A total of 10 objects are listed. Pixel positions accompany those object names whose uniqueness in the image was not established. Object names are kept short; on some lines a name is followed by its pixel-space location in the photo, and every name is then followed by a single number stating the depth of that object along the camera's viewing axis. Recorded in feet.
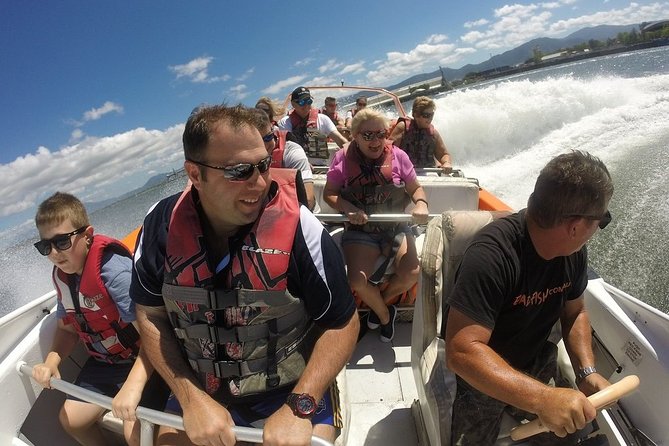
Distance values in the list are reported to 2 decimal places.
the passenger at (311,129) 15.53
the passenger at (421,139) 13.71
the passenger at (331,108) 26.73
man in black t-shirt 3.73
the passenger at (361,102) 26.43
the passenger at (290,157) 9.65
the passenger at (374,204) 8.21
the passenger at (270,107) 11.46
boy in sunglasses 5.51
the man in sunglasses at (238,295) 4.00
